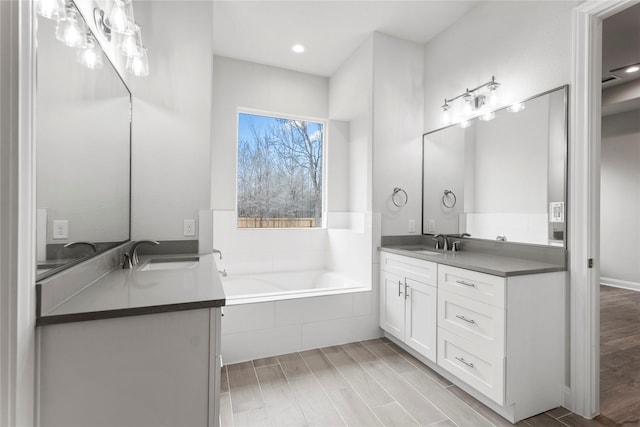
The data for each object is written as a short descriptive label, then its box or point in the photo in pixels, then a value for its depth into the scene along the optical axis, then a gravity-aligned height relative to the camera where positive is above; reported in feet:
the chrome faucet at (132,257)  5.45 -0.83
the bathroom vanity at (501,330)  5.54 -2.27
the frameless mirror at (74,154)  3.25 +0.82
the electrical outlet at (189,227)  7.27 -0.34
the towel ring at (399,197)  9.71 +0.57
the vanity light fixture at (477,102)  7.69 +3.06
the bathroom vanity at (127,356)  2.97 -1.51
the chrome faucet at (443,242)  8.98 -0.80
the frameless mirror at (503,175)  6.36 +1.03
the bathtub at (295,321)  7.77 -2.97
